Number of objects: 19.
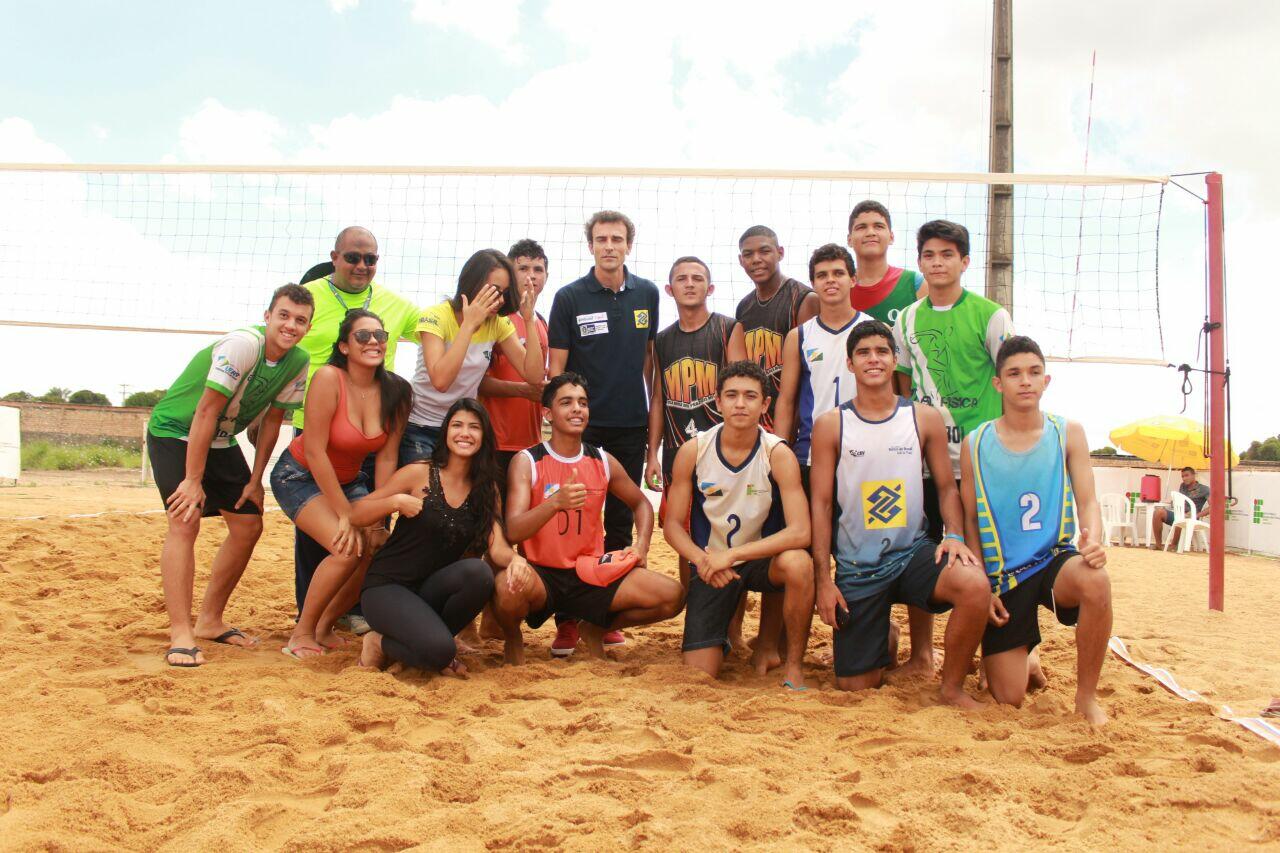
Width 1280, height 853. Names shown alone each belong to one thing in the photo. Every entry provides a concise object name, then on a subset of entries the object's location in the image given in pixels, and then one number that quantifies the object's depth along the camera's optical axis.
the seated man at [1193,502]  12.89
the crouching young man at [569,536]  3.84
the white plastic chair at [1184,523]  12.45
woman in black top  3.67
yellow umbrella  13.79
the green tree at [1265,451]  29.17
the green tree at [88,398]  33.72
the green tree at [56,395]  33.09
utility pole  8.91
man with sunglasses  4.23
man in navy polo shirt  4.45
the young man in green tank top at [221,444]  3.74
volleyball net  7.09
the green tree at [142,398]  28.75
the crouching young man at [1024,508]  3.27
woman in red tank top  3.81
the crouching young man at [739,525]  3.60
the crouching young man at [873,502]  3.50
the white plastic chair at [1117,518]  13.38
